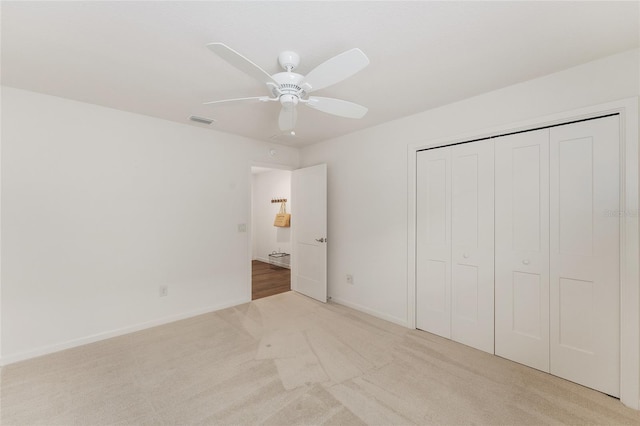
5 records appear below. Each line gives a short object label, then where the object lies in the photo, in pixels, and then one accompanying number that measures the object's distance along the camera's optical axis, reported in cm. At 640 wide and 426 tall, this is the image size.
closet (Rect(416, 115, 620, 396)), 193
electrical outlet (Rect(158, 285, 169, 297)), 312
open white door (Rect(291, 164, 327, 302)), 387
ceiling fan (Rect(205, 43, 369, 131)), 135
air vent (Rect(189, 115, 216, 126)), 305
